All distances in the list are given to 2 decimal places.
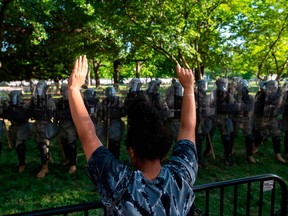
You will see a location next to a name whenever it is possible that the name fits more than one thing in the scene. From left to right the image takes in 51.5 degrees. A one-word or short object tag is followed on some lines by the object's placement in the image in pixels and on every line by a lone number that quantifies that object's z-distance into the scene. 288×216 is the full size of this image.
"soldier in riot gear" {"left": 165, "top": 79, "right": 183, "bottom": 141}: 6.34
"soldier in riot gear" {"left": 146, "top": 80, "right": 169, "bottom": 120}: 6.10
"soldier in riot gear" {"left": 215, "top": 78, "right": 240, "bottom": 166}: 6.80
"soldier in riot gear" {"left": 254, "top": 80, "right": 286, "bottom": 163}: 6.92
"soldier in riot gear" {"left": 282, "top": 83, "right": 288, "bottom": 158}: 7.28
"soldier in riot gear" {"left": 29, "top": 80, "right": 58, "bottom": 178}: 5.89
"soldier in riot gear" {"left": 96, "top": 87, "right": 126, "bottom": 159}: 6.21
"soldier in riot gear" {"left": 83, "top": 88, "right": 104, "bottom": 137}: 6.06
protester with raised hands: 1.17
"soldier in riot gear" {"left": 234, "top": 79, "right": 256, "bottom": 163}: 6.93
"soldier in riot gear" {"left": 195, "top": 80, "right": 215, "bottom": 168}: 6.37
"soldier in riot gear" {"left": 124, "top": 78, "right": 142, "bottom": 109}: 6.31
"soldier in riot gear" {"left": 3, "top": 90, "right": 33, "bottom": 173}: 5.91
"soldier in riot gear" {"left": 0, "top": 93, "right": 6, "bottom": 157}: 5.93
